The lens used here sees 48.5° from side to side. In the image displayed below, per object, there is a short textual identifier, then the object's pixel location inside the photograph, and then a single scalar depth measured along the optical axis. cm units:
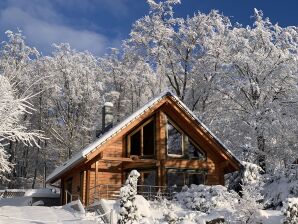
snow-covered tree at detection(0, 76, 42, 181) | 906
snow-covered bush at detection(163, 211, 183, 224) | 1157
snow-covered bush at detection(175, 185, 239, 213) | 1424
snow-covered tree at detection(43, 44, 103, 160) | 2944
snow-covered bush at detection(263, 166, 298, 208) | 1529
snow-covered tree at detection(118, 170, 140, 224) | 1005
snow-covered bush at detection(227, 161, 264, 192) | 1653
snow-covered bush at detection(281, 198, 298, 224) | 999
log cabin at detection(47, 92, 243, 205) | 1724
